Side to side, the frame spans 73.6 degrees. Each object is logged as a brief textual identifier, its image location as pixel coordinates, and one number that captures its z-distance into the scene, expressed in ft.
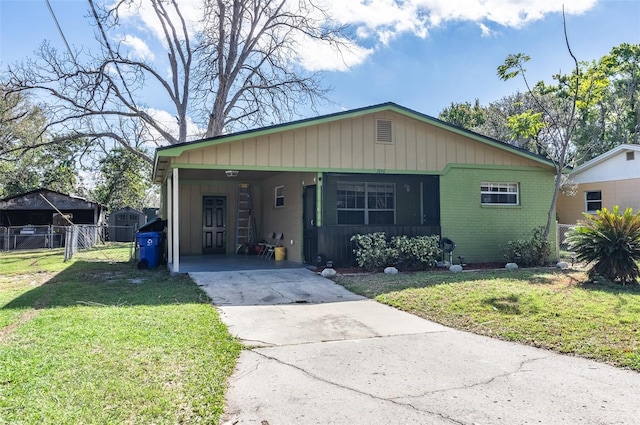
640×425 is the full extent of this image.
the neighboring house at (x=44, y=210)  72.74
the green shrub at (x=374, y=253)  33.73
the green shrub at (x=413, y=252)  34.32
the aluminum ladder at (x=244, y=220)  50.42
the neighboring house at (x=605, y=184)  57.82
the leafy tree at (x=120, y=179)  98.22
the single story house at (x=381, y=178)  33.68
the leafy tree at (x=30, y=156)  75.00
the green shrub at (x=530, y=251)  36.76
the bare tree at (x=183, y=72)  68.33
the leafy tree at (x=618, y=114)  84.33
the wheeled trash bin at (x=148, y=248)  37.73
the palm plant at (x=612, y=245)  26.37
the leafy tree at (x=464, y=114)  99.50
